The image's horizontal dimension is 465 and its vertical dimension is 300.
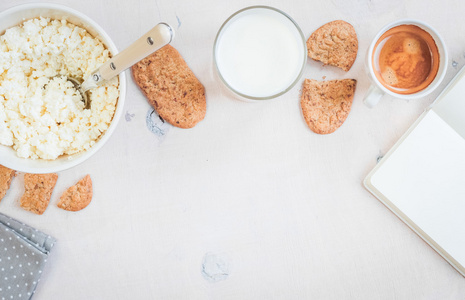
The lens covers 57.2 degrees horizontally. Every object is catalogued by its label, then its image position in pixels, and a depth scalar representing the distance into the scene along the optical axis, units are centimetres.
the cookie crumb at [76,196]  83
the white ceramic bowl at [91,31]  71
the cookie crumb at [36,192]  82
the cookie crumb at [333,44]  84
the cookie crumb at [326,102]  84
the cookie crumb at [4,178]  81
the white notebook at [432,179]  84
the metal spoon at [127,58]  57
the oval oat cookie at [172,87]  82
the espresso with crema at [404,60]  81
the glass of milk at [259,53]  75
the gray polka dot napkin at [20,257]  82
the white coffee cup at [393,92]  78
